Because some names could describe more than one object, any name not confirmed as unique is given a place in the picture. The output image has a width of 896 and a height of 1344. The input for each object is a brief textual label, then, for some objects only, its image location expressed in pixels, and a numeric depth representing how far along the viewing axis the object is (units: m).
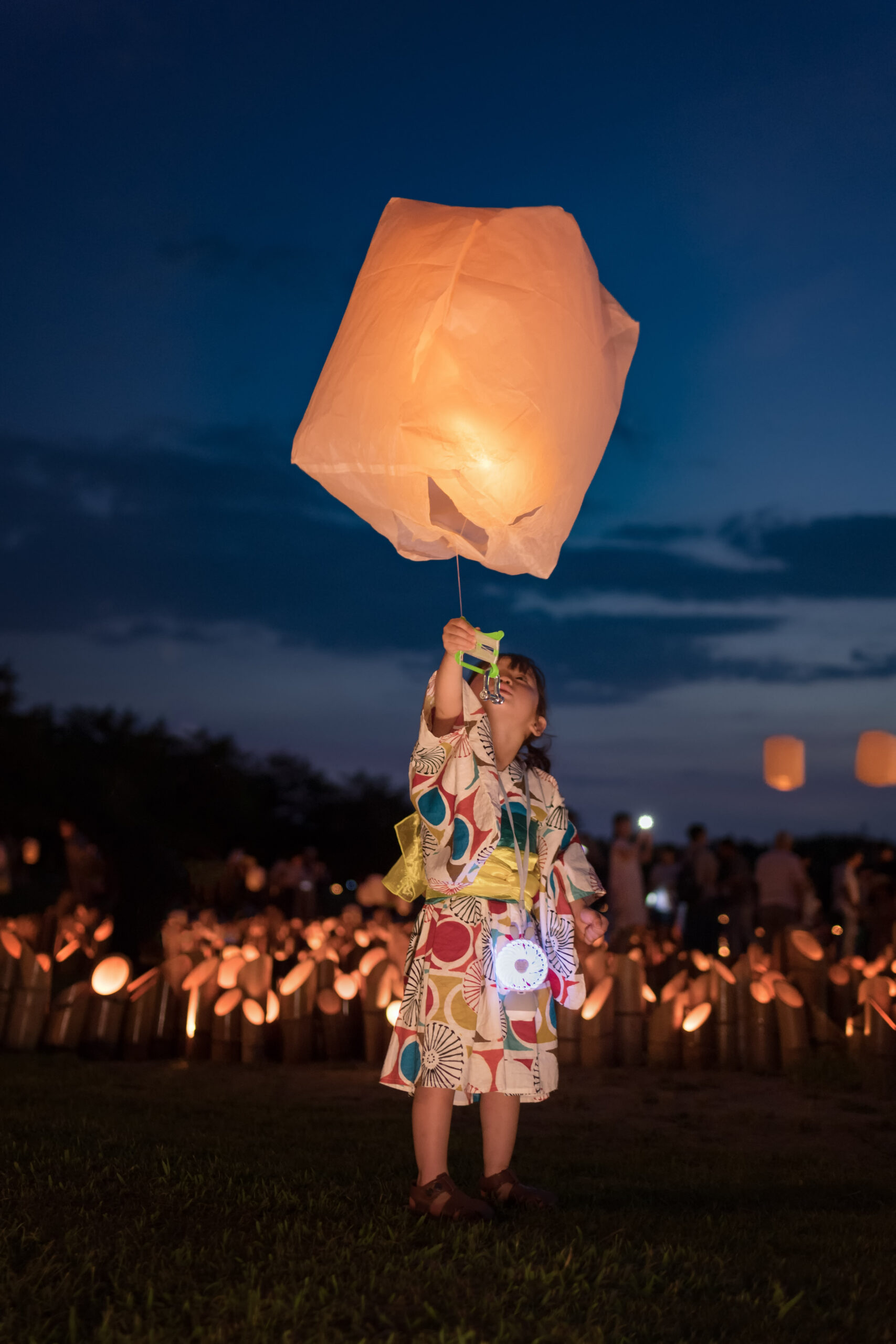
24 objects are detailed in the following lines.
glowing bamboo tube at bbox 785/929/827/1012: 7.11
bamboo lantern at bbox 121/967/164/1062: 6.34
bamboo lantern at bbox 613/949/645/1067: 6.42
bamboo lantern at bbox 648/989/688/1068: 6.32
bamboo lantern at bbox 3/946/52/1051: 6.45
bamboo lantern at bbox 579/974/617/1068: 6.33
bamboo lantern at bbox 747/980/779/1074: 6.27
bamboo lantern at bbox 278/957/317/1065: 6.38
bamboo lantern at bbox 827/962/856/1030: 7.09
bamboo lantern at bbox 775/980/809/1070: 6.23
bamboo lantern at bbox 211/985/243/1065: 6.35
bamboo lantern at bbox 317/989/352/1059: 6.46
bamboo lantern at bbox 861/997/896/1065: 5.84
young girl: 3.17
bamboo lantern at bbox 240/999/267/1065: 6.34
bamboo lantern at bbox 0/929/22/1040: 6.56
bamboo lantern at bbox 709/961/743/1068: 6.32
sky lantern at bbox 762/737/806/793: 14.23
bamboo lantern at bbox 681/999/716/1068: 6.31
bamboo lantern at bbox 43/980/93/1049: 6.43
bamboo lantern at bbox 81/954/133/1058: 6.32
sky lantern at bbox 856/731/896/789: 13.01
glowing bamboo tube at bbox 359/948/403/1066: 6.40
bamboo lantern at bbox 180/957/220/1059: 6.44
